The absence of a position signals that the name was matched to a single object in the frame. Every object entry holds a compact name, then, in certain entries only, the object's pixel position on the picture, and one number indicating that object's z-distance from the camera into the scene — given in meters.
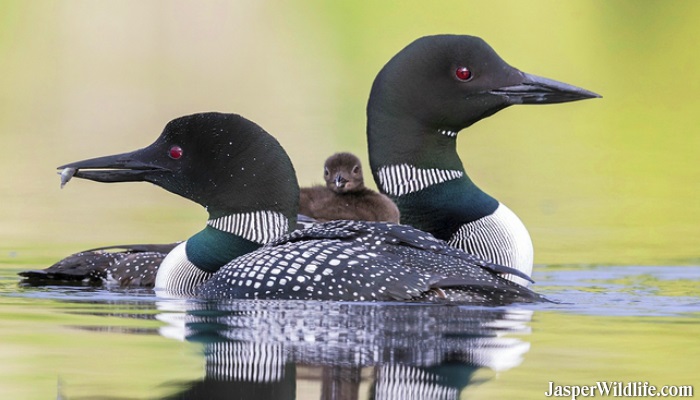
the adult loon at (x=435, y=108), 14.25
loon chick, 15.66
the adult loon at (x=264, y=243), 11.96
